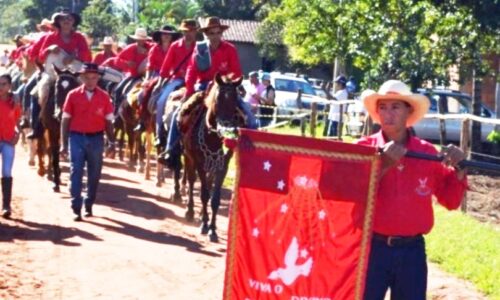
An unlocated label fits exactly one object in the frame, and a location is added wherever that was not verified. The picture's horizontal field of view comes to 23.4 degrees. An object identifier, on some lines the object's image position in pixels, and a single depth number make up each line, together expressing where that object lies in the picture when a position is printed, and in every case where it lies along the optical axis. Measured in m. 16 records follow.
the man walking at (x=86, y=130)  16.02
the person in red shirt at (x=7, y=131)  15.41
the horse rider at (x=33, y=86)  20.66
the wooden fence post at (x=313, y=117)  25.59
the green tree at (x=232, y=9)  70.25
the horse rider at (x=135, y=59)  23.77
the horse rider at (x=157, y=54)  21.37
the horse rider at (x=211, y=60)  15.82
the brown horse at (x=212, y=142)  14.41
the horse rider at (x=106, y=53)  27.19
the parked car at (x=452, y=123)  32.50
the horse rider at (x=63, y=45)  19.86
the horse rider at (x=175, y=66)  18.78
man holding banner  7.40
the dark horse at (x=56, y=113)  18.98
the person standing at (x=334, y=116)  27.17
